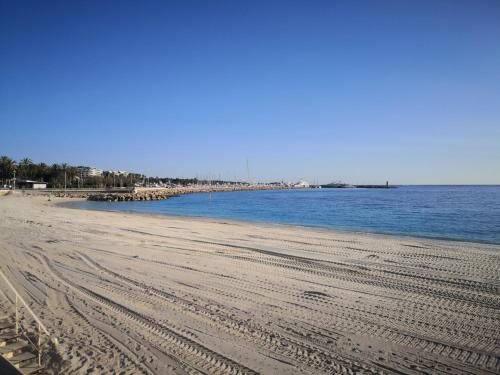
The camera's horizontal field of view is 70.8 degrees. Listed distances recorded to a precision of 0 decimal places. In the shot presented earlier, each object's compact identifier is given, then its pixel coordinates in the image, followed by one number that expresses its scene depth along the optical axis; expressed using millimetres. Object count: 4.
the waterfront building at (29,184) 106562
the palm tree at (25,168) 113950
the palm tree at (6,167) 100488
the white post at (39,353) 4625
